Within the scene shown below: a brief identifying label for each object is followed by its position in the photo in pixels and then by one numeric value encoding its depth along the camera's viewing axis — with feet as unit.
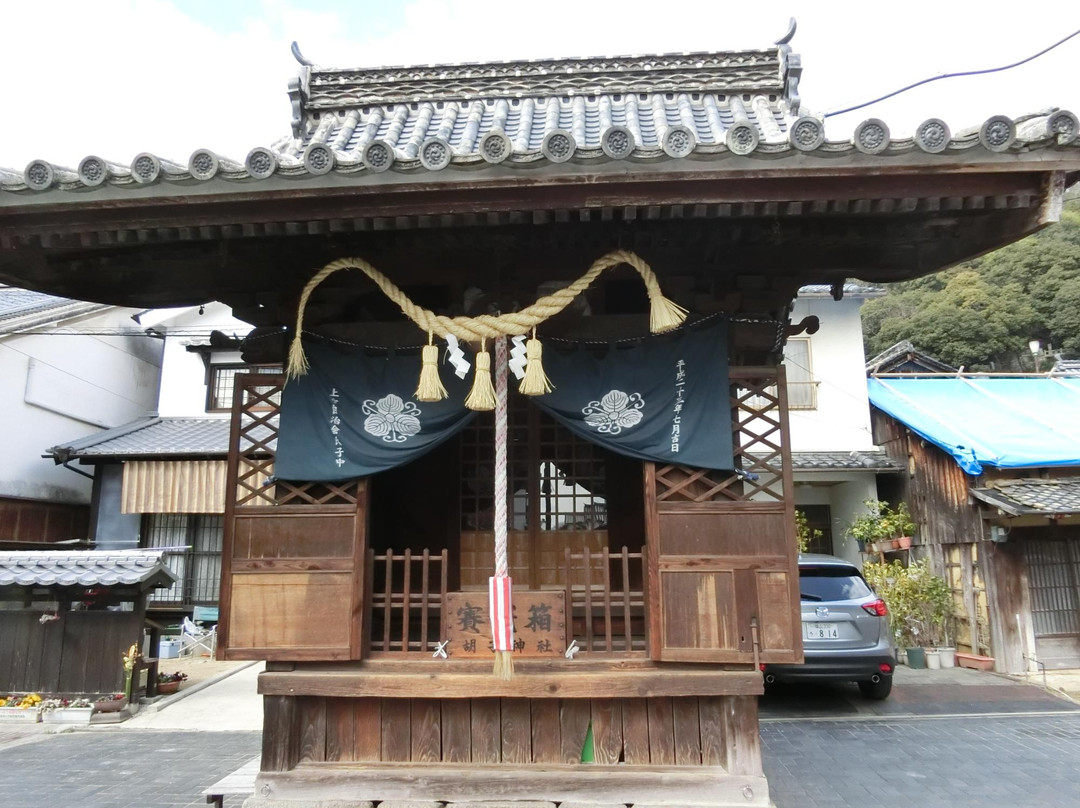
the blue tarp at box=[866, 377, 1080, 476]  40.91
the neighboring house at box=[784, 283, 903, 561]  53.26
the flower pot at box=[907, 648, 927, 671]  41.47
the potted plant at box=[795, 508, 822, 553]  51.06
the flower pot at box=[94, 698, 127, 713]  33.91
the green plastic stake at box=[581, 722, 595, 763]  17.49
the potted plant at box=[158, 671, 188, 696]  38.42
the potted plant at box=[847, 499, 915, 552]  47.88
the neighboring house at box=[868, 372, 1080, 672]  39.24
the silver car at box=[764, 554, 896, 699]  30.99
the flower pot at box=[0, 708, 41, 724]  33.96
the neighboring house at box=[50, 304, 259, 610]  53.06
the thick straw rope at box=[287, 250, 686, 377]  16.55
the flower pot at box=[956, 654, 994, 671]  39.93
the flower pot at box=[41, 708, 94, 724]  33.69
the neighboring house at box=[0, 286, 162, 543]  55.11
